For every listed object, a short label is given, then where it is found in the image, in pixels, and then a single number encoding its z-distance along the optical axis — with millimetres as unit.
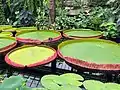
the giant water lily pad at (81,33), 3186
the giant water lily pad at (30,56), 2254
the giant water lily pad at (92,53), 2111
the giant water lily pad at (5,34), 3313
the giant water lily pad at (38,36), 2951
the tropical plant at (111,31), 3438
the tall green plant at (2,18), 5094
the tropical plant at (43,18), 4246
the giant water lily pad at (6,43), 2629
